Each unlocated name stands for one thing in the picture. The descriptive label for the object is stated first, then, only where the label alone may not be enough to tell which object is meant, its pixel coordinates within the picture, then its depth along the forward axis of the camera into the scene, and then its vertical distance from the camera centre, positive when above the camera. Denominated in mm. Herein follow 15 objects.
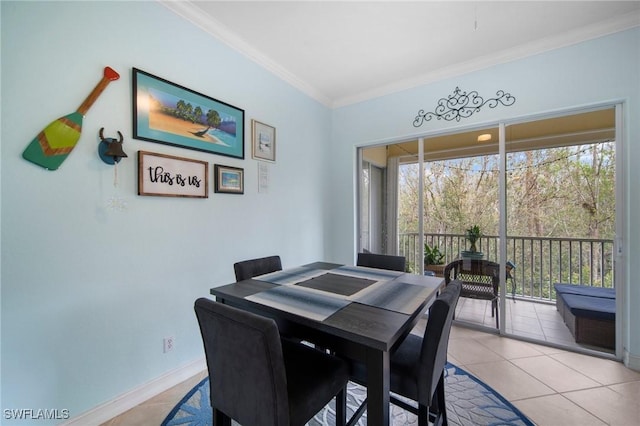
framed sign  1727 +274
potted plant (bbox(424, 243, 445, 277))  3072 -562
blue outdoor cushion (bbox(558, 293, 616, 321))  2211 -838
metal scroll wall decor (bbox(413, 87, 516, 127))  2566 +1144
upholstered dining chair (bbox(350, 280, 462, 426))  1088 -717
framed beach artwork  1733 +737
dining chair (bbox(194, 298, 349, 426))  915 -671
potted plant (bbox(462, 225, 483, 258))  2822 -282
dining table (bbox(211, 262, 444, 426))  981 -450
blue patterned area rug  1551 -1260
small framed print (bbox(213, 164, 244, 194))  2203 +303
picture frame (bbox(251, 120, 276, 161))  2551 +746
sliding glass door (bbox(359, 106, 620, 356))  2316 +59
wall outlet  1862 -958
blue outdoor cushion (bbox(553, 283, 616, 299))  2273 -739
